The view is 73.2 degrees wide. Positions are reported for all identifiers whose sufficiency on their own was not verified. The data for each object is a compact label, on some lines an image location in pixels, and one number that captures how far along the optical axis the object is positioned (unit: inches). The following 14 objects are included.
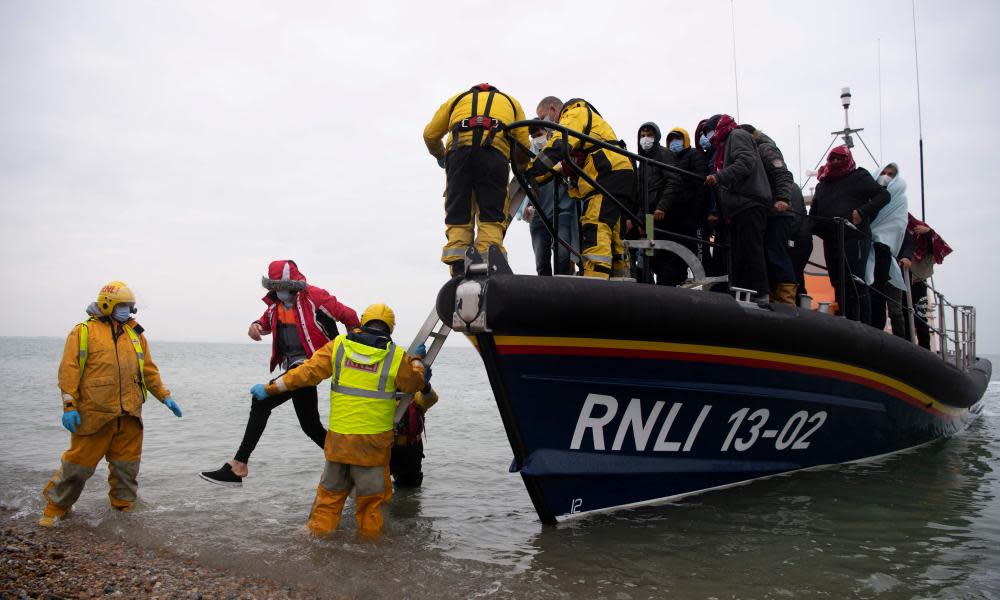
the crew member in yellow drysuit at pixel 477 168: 158.2
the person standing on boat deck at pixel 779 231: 190.1
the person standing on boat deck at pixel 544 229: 194.2
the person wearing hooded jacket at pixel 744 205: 176.2
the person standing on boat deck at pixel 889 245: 239.8
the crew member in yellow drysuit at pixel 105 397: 164.6
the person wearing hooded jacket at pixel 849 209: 219.9
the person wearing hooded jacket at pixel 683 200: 210.5
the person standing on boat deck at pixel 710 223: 207.2
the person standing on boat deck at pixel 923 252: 290.8
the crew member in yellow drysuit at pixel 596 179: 165.2
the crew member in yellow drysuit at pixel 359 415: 150.0
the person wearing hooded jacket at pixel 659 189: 202.7
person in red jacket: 181.6
